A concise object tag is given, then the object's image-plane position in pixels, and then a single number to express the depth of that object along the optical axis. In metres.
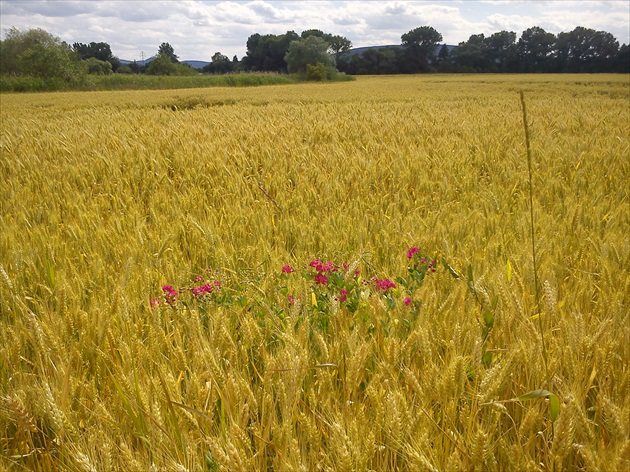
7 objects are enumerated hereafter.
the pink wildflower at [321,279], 1.43
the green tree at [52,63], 36.06
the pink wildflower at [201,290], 1.40
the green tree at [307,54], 57.53
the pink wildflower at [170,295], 1.35
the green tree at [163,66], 62.28
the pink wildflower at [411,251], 1.56
